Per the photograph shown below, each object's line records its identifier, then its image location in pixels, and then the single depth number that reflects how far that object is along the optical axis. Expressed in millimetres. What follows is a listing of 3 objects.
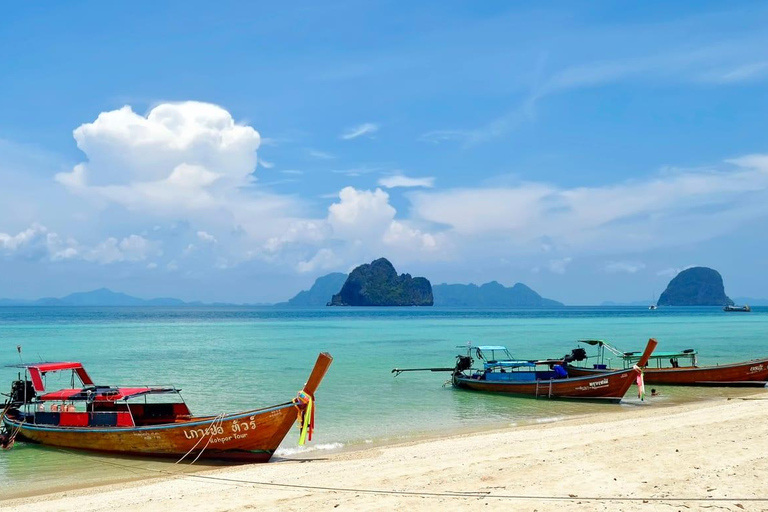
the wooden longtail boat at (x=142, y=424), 14398
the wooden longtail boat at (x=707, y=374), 28500
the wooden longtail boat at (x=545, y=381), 24328
